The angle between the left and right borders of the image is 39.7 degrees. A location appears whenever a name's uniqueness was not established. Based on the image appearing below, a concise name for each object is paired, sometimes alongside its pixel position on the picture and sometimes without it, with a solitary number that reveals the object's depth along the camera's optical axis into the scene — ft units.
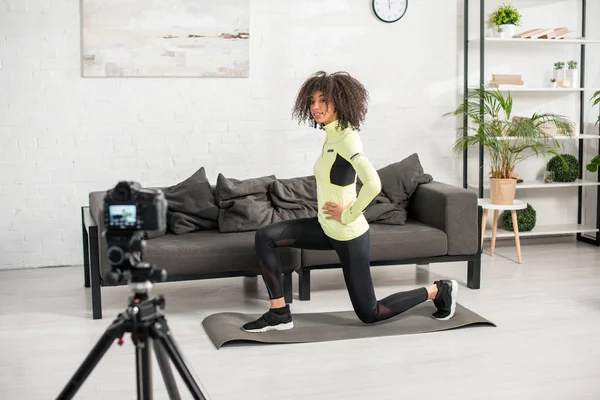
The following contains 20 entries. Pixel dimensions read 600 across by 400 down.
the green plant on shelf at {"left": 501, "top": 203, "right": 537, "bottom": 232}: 20.24
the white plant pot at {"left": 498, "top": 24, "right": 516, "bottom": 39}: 19.43
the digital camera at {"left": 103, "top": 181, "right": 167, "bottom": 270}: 7.34
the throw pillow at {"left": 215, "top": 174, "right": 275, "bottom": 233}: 15.69
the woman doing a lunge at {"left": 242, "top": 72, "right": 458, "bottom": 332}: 12.91
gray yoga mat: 13.07
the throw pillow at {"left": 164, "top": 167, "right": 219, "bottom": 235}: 15.67
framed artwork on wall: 17.76
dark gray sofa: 14.53
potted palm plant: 18.74
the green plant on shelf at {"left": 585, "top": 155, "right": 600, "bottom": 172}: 19.49
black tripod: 7.38
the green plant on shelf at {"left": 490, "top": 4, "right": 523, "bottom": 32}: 19.45
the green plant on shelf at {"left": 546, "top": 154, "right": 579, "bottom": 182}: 20.58
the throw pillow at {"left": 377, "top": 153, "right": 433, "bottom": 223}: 17.12
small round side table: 18.56
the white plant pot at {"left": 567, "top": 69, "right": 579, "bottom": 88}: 20.15
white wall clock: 19.29
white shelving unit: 19.52
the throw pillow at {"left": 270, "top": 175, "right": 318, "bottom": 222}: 16.34
